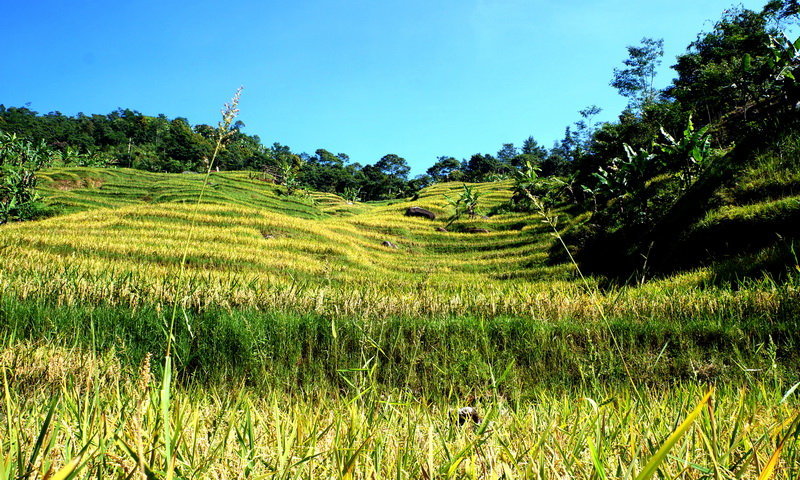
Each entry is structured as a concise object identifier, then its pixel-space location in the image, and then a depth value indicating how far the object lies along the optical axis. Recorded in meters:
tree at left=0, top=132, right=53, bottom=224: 19.97
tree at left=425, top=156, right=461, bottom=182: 109.38
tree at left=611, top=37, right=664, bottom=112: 52.81
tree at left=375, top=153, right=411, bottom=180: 113.57
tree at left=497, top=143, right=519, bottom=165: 114.88
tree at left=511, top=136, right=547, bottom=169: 105.44
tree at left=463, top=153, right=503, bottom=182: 90.31
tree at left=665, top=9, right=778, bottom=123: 18.02
